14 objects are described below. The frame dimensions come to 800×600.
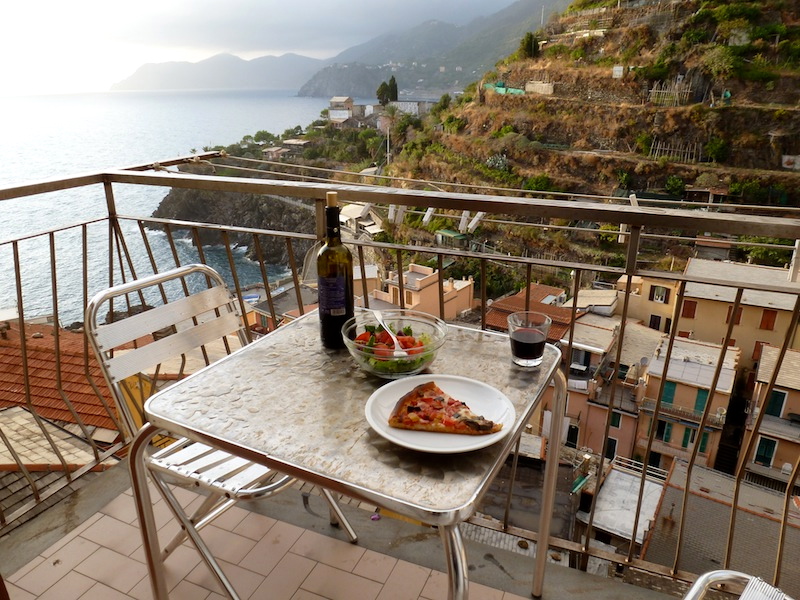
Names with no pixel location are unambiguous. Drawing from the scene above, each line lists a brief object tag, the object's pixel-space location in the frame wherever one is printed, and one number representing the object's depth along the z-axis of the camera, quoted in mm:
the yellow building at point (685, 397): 9867
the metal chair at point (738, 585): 720
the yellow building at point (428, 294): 12076
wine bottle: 1141
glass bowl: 1029
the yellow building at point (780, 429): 8836
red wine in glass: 1082
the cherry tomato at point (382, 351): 1020
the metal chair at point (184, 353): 1208
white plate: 805
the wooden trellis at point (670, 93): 24125
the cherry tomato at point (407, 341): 1073
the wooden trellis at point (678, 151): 22578
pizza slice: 831
